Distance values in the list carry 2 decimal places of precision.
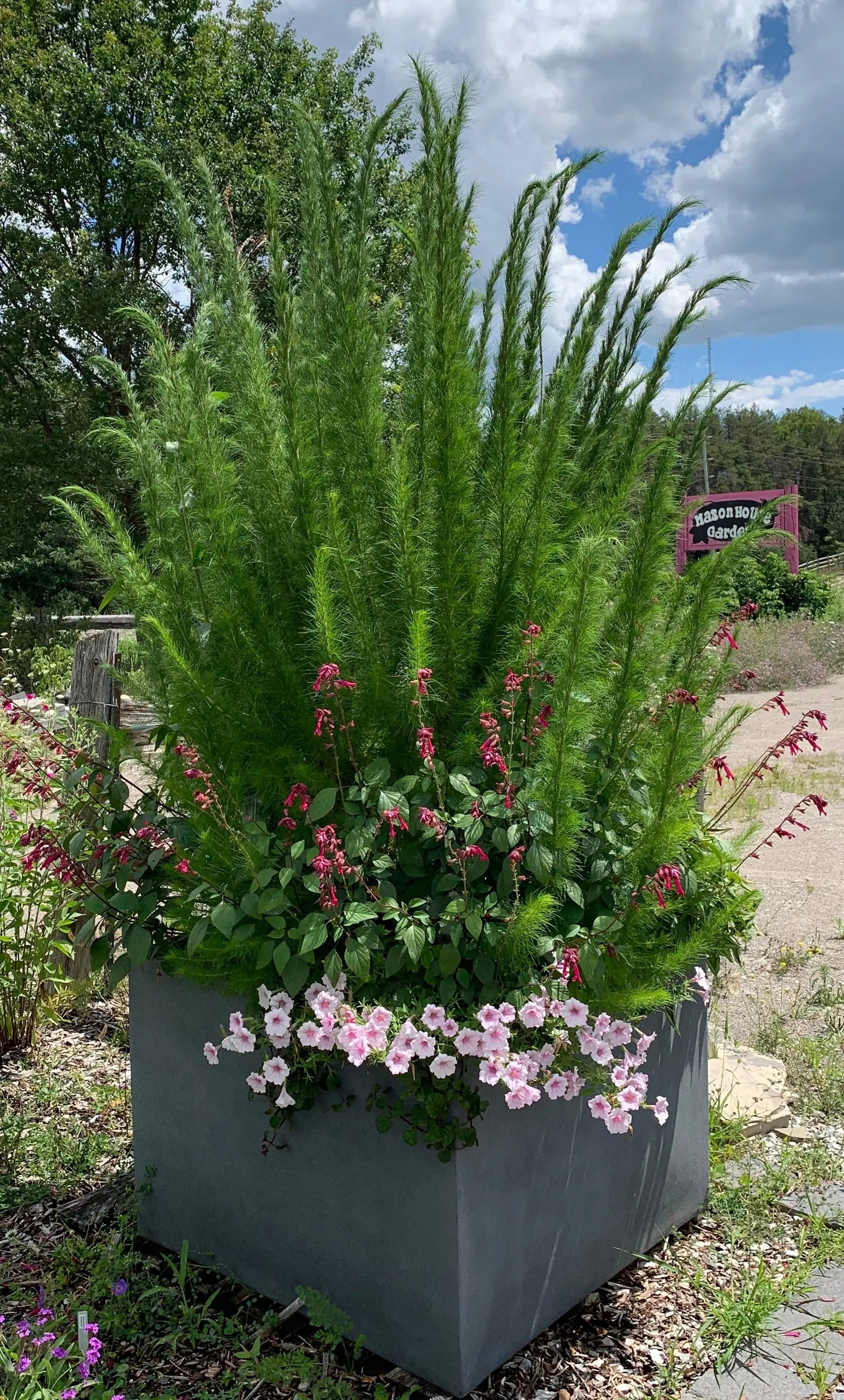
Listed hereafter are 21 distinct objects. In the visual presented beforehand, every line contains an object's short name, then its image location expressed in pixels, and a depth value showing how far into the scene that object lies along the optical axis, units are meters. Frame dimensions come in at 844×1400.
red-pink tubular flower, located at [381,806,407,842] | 1.73
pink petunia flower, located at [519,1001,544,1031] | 1.70
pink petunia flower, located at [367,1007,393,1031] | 1.67
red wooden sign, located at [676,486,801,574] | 16.56
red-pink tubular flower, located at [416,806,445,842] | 1.73
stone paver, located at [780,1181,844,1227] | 2.37
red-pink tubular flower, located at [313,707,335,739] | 1.74
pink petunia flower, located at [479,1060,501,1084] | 1.63
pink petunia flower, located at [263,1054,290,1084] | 1.78
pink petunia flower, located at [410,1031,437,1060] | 1.65
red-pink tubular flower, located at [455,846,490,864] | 1.69
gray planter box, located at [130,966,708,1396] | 1.75
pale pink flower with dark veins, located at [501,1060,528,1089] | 1.62
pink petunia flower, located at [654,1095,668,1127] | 1.91
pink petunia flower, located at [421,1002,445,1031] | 1.67
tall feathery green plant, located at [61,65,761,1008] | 1.85
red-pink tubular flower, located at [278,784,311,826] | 1.83
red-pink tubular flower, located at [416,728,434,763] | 1.76
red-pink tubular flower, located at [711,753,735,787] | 2.02
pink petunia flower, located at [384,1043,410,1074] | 1.62
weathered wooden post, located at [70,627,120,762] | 3.49
